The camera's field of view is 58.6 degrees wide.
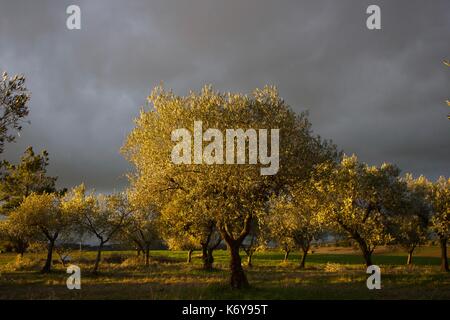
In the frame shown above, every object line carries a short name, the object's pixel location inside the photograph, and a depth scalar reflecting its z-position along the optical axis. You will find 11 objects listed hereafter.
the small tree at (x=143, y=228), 67.06
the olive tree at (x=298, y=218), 32.09
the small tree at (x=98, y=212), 59.06
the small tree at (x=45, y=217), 58.09
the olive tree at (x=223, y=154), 28.41
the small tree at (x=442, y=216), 60.38
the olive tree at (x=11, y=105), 29.98
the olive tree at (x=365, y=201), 47.12
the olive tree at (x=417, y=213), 63.72
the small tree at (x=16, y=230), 58.41
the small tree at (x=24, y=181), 83.12
